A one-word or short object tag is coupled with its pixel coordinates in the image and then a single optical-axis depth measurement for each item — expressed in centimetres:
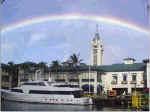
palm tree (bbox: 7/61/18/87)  4825
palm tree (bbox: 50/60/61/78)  4887
